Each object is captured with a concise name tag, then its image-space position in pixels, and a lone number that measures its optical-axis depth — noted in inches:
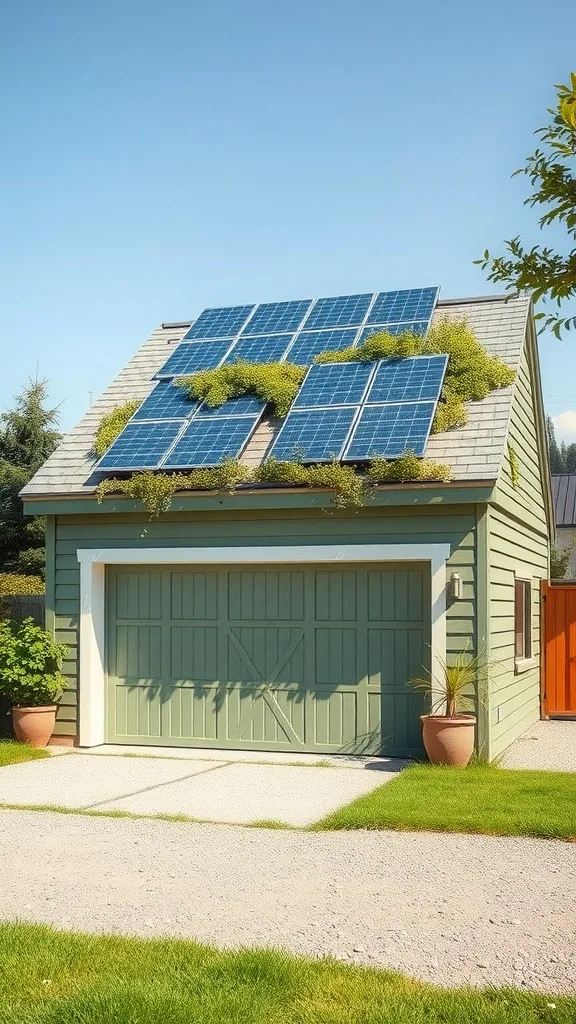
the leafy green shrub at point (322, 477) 432.5
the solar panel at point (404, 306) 535.8
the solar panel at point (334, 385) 477.1
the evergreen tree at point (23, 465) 1056.2
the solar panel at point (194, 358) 538.9
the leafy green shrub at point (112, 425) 510.6
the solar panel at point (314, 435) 446.9
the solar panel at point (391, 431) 433.4
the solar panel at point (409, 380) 462.9
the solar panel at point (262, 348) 529.3
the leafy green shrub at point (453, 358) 464.8
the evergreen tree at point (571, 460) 3530.5
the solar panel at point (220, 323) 577.4
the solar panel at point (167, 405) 506.3
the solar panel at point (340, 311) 552.7
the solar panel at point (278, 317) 565.9
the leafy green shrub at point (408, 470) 423.8
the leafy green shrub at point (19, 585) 716.7
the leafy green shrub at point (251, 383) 496.1
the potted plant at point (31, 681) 475.2
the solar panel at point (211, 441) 464.8
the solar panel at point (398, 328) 518.6
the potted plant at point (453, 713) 403.9
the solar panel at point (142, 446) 475.2
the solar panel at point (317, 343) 525.0
